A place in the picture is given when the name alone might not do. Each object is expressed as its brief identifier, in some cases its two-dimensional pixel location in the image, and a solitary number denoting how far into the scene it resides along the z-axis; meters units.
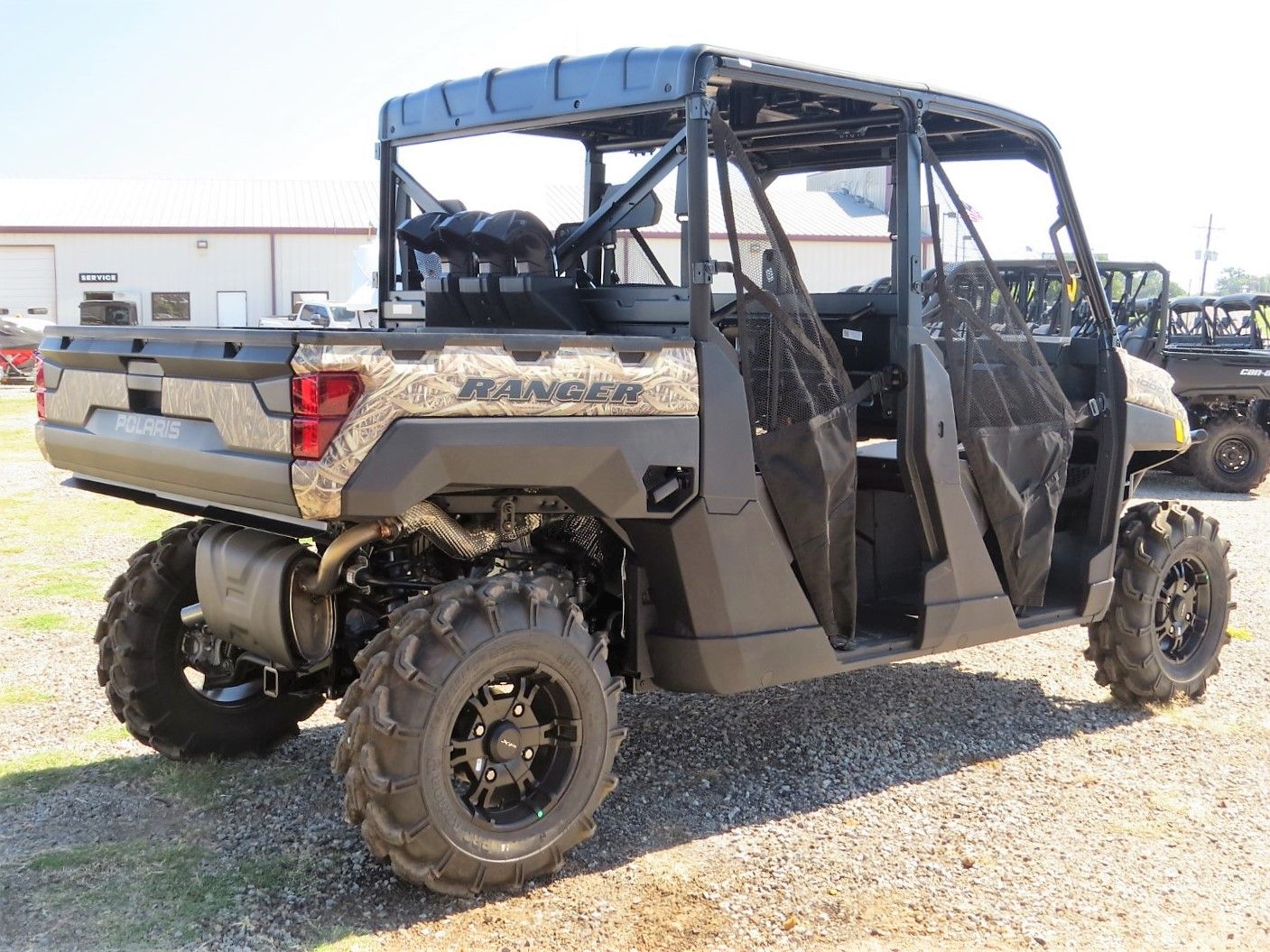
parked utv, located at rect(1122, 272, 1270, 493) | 14.03
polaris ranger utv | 3.76
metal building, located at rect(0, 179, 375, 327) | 38.00
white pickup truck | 27.40
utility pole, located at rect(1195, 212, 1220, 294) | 50.15
